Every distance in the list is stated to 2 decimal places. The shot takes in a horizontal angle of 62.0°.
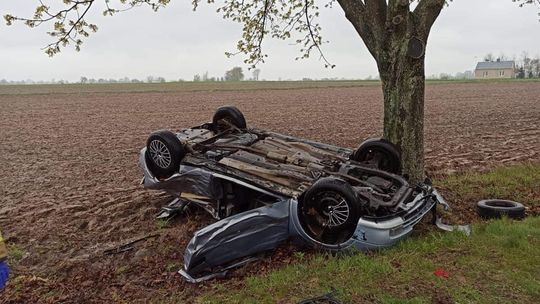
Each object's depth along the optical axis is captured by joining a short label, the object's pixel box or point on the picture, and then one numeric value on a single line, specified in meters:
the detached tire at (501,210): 6.01
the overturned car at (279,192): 4.86
